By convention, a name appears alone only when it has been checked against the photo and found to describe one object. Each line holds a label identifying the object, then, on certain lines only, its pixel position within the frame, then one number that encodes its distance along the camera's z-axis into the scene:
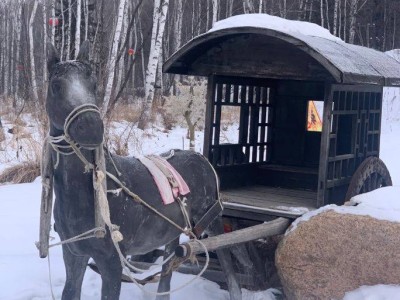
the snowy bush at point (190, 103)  14.28
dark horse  3.88
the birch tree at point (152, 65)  16.36
